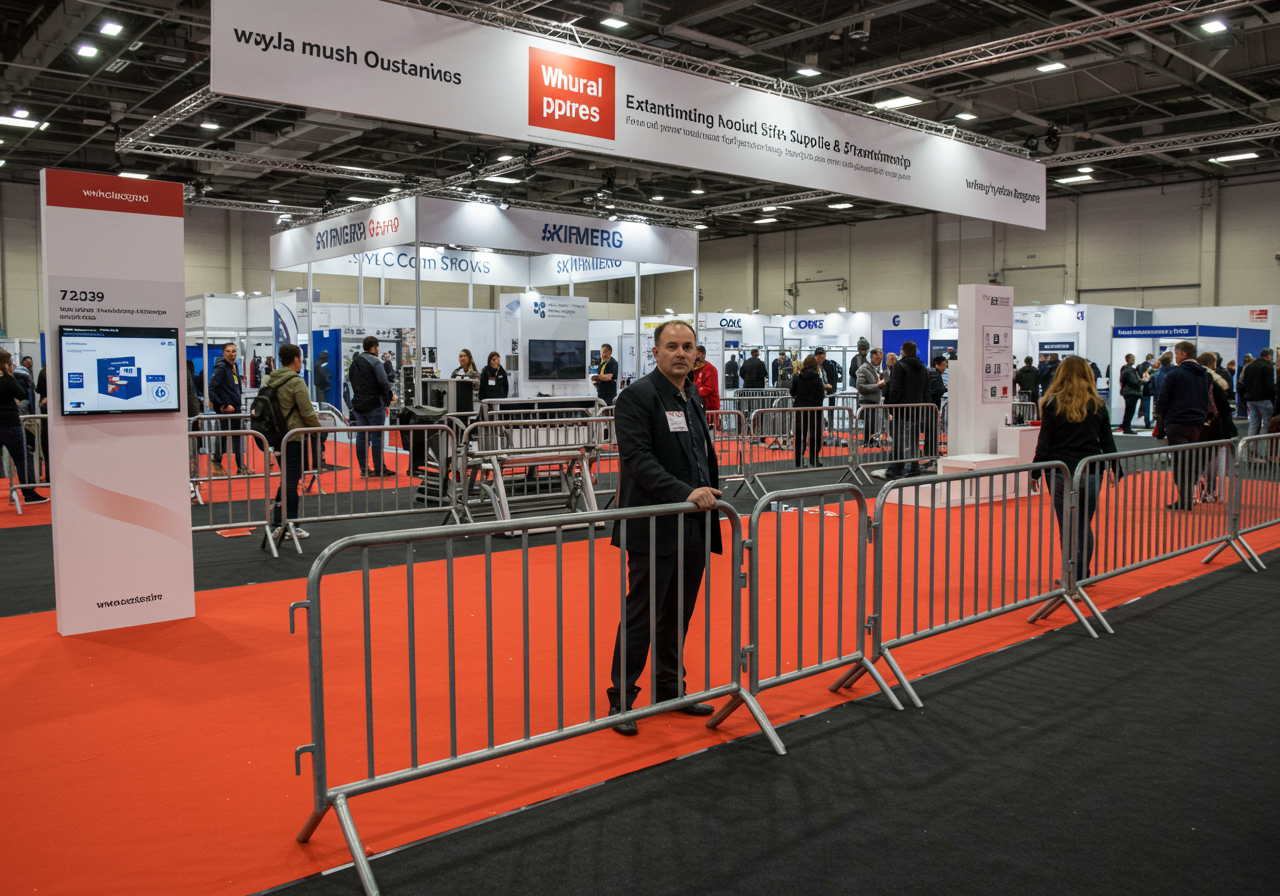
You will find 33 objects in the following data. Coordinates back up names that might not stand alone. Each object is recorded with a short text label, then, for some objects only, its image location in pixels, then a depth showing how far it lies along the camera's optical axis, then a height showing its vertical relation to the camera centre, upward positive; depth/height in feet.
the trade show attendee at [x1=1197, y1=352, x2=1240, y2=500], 34.12 -0.99
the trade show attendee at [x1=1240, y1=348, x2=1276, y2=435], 47.98 -0.02
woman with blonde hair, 20.59 -0.70
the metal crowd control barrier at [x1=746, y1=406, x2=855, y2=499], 38.52 -2.38
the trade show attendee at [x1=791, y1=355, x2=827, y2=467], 43.91 -0.11
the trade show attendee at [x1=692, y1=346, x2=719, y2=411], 37.29 +0.40
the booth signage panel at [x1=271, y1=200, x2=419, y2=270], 45.47 +8.45
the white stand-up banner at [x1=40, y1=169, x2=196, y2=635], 18.39 -0.14
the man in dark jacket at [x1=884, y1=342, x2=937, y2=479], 40.29 -0.34
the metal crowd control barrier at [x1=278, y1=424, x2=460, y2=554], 27.96 -3.52
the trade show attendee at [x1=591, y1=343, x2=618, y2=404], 55.52 +0.85
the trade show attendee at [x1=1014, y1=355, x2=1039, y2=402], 66.95 +0.73
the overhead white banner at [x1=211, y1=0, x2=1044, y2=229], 20.45 +7.83
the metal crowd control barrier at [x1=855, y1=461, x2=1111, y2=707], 15.31 -4.31
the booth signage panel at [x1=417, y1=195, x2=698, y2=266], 45.96 +8.37
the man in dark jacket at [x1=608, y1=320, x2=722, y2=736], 13.26 -1.42
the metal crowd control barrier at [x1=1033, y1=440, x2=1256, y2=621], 19.84 -2.75
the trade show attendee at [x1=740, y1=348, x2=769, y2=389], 69.56 +1.53
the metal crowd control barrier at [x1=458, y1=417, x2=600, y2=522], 28.04 -2.28
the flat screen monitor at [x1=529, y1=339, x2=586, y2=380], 51.85 +1.80
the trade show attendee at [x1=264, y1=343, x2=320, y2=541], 28.19 -0.52
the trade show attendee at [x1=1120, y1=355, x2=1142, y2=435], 66.49 +0.28
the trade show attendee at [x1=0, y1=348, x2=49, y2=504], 34.91 -0.78
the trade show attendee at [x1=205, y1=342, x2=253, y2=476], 44.04 +0.24
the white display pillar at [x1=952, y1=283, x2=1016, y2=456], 38.81 +0.75
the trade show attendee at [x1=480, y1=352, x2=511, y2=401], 44.21 +0.58
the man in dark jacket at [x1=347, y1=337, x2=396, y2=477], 42.11 +0.26
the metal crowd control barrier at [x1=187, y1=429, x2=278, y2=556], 27.25 -4.23
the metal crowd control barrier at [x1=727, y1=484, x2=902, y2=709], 13.71 -4.48
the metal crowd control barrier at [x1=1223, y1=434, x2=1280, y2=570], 24.77 -2.72
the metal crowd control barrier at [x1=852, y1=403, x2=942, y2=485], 40.19 -1.93
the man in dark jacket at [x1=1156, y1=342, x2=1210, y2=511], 32.91 -0.21
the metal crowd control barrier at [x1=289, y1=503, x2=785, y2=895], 10.39 -4.62
